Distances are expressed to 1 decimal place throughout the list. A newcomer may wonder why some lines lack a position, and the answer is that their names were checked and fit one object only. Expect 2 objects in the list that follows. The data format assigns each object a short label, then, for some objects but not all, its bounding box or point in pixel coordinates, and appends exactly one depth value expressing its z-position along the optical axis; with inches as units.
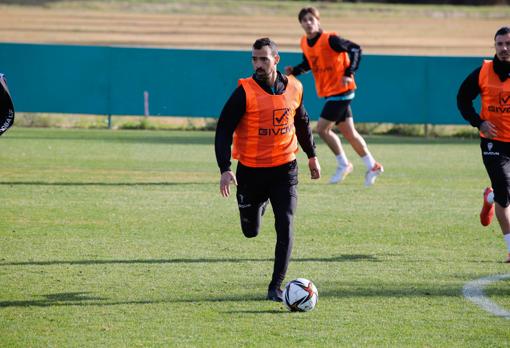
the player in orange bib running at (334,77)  1192.2
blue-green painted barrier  1952.5
